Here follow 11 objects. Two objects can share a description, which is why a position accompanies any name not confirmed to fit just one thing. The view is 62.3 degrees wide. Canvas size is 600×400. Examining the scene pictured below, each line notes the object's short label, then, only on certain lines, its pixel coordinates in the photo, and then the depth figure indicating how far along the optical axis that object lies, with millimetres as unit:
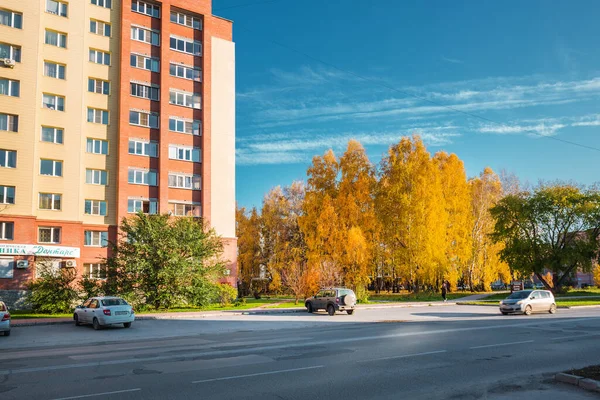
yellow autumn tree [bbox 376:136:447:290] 50469
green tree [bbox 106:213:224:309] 34250
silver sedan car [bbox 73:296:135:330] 23953
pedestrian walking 45469
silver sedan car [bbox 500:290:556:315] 30219
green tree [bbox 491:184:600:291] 50469
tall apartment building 40344
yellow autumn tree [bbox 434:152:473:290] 54750
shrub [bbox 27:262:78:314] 33000
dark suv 31125
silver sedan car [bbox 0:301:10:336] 21250
